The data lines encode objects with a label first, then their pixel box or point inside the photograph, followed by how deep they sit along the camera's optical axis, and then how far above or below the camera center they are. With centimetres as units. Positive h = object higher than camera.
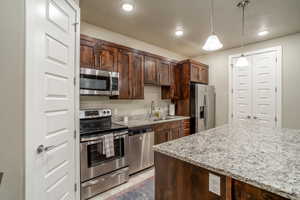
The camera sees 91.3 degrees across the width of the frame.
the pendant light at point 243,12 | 216 +145
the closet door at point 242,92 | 386 +23
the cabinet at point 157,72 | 342 +70
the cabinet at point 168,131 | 311 -70
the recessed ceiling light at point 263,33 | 319 +149
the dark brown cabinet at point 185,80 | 390 +56
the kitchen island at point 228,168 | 81 -43
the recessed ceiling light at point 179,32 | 307 +149
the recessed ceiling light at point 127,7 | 220 +144
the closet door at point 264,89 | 351 +30
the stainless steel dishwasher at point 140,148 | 263 -91
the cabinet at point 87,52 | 239 +80
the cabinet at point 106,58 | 259 +77
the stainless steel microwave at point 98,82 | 235 +30
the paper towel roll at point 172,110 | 422 -28
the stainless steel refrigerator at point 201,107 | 388 -18
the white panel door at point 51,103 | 121 -3
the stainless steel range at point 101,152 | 205 -81
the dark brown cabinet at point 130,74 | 290 +53
